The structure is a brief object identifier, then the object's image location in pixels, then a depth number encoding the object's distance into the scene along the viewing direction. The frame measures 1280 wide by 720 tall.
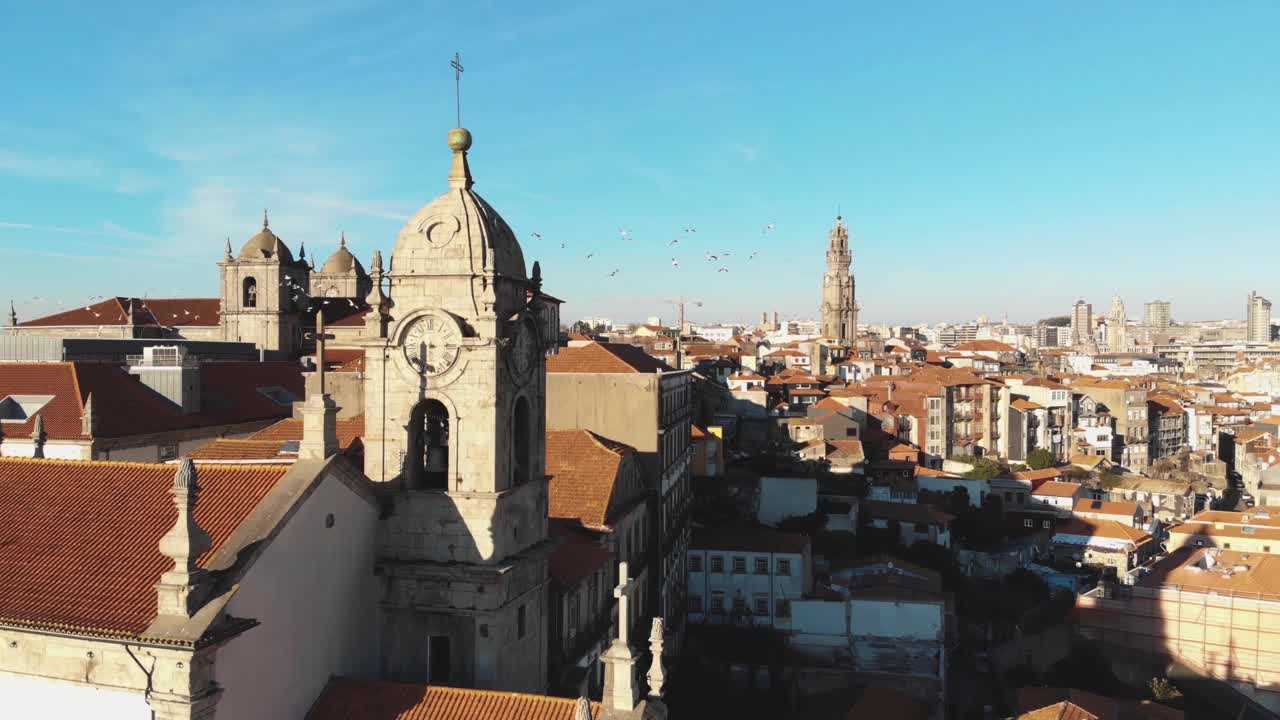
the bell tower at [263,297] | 74.81
